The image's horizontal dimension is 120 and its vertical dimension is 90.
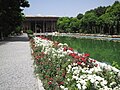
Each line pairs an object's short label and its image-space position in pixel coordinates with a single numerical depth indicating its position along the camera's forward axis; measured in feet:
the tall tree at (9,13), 40.85
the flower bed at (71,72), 5.39
